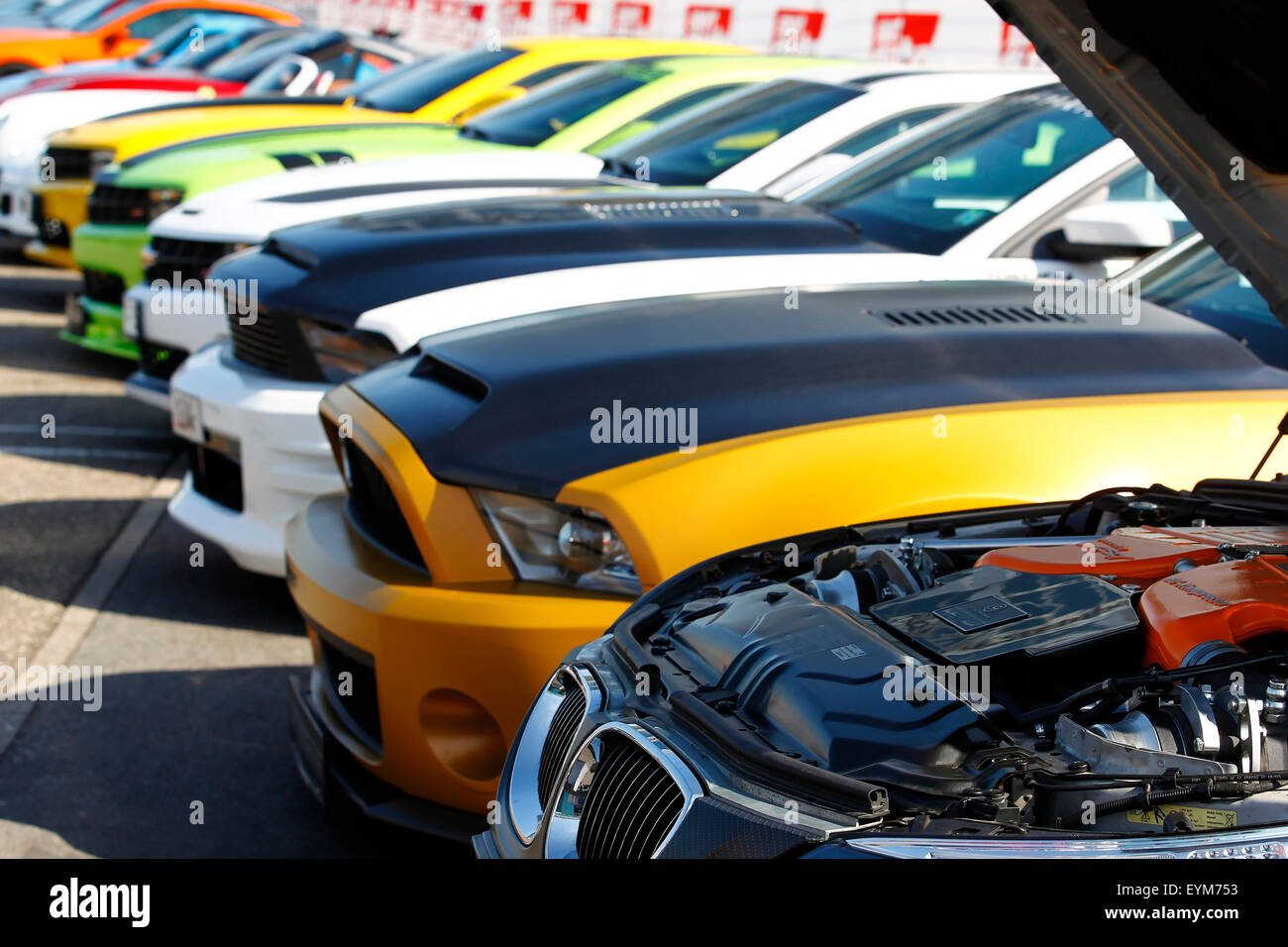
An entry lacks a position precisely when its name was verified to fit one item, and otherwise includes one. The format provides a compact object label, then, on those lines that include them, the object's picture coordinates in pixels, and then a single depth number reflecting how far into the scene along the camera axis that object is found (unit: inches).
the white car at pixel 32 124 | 395.2
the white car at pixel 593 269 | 163.0
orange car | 584.4
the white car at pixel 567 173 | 239.9
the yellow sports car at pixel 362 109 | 348.5
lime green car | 296.8
